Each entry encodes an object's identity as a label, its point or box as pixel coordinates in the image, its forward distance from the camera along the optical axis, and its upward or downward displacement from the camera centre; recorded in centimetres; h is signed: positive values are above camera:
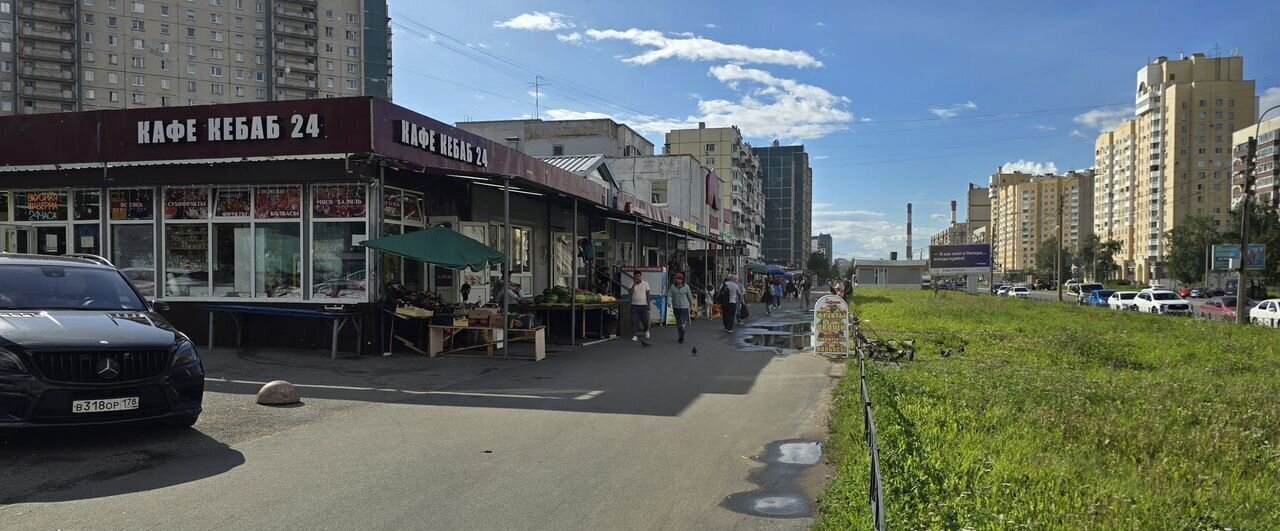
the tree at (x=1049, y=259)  12350 -25
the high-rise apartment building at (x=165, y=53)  8312 +2239
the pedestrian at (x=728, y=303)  2228 -131
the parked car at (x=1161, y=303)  4069 -237
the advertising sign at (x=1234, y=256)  5166 +14
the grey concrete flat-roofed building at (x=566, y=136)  5953 +933
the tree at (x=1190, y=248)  7444 +96
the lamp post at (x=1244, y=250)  3186 +33
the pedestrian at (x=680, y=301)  1880 -108
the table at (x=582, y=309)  1781 -123
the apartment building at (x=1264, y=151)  9099 +1230
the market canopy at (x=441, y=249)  1329 +11
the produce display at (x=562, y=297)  1798 -96
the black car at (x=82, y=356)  636 -86
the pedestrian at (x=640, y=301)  1903 -108
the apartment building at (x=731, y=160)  10106 +1295
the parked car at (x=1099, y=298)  5141 -266
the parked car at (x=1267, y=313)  3256 -233
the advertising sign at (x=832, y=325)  1503 -130
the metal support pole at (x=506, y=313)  1382 -101
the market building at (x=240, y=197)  1418 +108
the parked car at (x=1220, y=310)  3842 -261
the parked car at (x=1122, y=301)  4607 -255
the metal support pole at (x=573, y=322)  1702 -145
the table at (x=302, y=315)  1337 -105
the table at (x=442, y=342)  1422 -156
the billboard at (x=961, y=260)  7188 -26
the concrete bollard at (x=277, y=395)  922 -163
